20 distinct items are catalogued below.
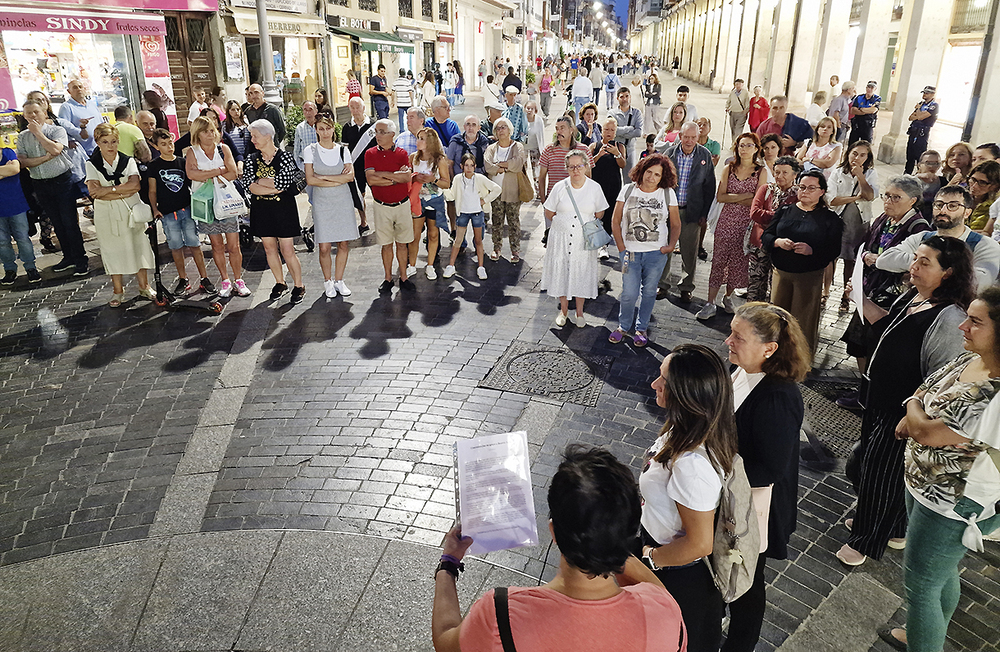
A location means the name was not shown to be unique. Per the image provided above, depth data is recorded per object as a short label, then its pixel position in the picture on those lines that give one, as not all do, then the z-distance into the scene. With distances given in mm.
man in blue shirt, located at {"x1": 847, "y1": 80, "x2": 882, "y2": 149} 16375
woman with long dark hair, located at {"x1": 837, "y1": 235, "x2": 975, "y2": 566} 3684
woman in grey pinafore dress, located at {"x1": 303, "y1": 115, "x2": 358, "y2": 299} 7988
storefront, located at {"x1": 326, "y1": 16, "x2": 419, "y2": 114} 27297
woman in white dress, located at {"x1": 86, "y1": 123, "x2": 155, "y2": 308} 7551
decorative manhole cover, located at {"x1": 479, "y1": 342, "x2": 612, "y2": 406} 6125
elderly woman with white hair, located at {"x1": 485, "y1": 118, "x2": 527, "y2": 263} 9352
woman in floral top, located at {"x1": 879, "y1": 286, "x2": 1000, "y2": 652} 2793
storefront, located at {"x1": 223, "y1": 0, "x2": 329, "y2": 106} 19438
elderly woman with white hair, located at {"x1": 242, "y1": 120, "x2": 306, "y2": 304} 7723
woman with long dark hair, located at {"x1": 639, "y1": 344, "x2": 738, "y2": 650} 2504
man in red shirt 8086
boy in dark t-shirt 7766
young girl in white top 8977
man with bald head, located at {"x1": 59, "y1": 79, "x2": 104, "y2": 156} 11575
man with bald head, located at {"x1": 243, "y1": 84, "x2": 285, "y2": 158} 11688
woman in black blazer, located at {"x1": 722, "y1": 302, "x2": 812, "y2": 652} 2871
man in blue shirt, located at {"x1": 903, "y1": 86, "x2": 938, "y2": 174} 14430
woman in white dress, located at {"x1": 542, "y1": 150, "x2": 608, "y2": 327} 6992
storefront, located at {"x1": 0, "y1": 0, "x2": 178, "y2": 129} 13578
